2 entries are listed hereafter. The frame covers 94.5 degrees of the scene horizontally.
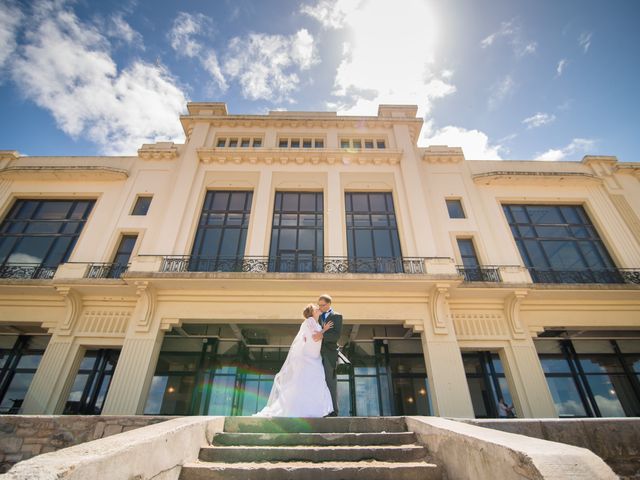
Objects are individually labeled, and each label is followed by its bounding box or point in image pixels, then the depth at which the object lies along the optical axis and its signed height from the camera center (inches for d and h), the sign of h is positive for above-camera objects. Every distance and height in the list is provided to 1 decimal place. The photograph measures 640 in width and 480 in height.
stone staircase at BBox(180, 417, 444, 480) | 119.0 -17.5
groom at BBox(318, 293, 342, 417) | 209.3 +40.3
